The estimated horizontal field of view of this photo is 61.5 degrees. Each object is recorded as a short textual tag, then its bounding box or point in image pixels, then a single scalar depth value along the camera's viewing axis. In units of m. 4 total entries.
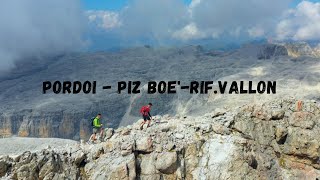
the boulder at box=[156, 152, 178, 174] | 24.69
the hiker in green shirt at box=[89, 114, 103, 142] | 27.32
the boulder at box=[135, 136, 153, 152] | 25.21
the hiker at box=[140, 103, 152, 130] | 27.06
